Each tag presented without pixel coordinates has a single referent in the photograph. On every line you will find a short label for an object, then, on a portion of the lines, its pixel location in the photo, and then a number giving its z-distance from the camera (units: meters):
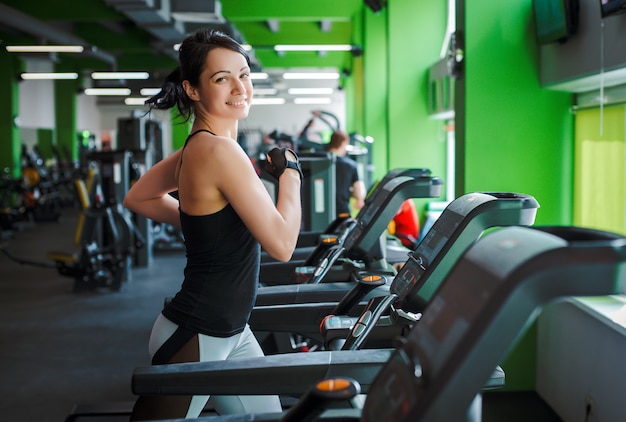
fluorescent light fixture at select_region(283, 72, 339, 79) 11.98
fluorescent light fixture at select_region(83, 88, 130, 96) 16.08
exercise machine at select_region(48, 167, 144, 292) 7.05
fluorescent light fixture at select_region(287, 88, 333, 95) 16.82
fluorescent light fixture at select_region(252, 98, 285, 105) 19.76
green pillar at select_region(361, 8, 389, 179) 9.38
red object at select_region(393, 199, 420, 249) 6.17
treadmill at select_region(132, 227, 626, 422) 0.99
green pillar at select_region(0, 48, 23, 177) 14.59
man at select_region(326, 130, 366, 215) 6.02
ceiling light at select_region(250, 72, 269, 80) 10.85
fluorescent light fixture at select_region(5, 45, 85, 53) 10.23
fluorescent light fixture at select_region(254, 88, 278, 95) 18.78
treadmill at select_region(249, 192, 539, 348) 1.88
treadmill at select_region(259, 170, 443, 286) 2.86
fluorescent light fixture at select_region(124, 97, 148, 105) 21.84
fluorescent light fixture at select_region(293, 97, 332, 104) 23.25
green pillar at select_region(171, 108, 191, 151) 18.76
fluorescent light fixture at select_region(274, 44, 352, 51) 9.52
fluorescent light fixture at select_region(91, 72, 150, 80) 12.04
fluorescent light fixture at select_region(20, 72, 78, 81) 13.21
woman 1.80
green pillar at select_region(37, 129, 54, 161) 19.45
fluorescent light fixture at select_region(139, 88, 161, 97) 16.89
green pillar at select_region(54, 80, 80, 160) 19.53
